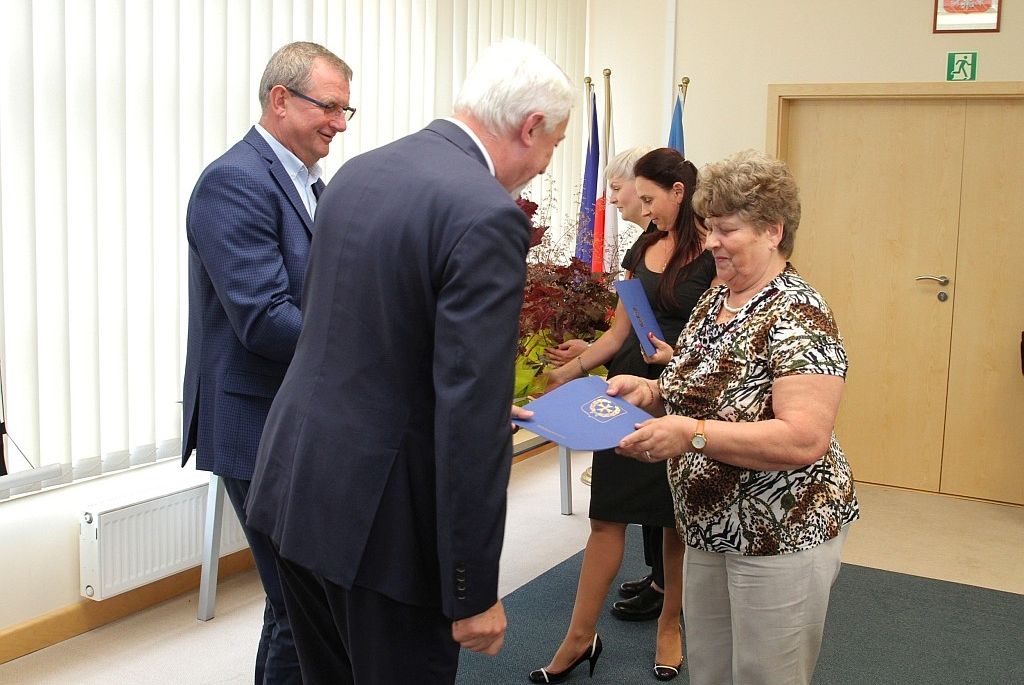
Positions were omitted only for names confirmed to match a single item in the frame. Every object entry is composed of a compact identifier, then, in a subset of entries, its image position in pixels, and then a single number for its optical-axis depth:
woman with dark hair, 2.75
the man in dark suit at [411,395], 1.32
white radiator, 3.15
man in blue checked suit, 2.06
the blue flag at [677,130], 5.56
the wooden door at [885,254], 5.38
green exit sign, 5.14
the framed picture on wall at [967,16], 5.07
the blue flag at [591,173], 5.52
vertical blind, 2.98
